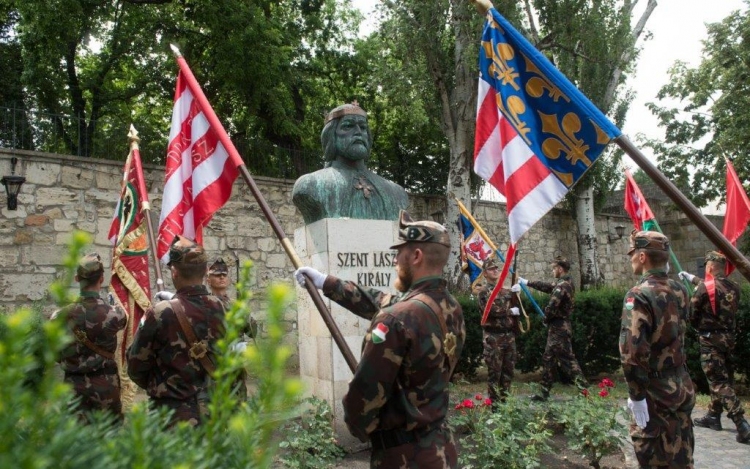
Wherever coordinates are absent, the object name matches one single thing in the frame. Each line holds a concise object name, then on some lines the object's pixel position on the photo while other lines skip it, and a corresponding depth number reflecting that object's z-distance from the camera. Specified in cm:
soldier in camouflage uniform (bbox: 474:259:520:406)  811
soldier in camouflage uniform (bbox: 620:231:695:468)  392
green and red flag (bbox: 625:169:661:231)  799
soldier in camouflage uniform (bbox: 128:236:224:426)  344
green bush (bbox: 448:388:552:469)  488
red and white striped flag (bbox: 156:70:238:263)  471
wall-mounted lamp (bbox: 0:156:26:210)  910
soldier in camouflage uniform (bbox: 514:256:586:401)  899
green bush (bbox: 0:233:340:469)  84
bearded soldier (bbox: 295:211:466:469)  260
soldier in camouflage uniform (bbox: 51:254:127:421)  436
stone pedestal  566
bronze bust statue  598
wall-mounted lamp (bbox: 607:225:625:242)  1941
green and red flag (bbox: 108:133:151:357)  588
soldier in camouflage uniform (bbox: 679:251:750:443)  689
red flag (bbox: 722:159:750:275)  721
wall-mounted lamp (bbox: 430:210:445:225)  1542
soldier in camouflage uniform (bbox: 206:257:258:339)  598
